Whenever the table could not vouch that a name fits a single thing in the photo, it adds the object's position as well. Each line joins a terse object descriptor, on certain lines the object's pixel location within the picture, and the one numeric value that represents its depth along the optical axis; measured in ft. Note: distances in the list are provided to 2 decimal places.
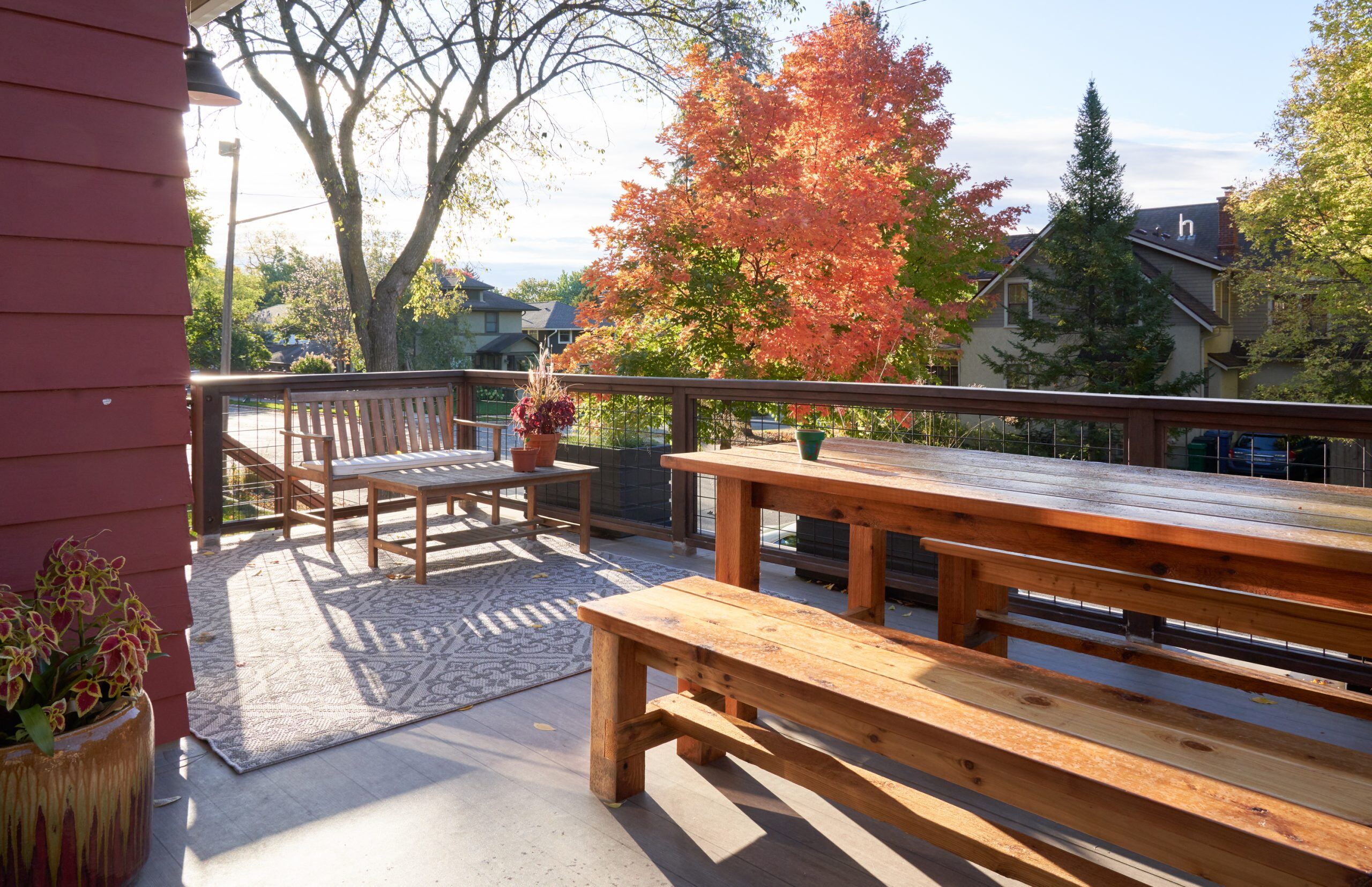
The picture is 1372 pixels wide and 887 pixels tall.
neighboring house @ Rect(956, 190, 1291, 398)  68.08
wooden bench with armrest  16.17
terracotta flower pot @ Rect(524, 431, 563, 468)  16.42
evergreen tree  59.26
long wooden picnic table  5.17
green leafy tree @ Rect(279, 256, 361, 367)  99.66
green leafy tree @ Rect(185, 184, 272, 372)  83.15
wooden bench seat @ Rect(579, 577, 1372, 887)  4.03
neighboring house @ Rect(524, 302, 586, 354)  136.81
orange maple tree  28.02
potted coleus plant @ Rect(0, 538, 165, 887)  5.48
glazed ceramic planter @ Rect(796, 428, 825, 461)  8.50
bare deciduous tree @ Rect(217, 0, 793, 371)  34.91
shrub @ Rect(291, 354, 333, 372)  94.29
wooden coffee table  14.49
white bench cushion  15.84
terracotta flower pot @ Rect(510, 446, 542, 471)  16.05
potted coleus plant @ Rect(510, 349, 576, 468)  16.55
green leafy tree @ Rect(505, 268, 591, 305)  229.17
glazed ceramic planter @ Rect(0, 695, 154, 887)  5.47
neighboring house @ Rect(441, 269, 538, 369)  131.03
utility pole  59.11
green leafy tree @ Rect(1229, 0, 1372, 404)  55.62
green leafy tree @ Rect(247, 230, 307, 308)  115.96
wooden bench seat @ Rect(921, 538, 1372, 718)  6.68
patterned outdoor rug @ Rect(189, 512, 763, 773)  9.13
